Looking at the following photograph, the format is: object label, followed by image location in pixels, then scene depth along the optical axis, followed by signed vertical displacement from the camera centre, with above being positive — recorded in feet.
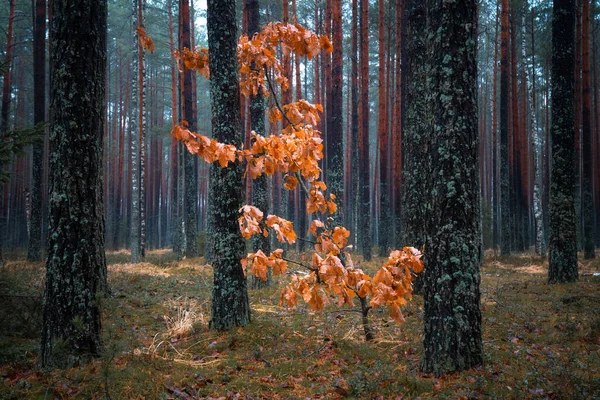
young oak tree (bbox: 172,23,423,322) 13.03 -0.10
